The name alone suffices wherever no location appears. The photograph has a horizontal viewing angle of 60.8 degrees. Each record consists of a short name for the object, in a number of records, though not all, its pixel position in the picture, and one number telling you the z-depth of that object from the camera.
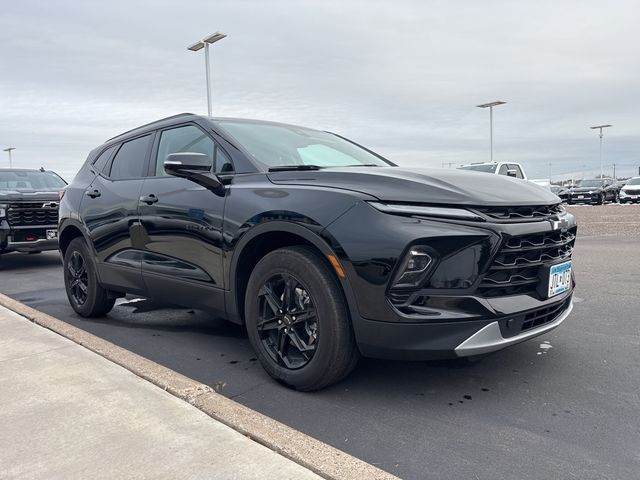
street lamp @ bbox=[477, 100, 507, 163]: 34.72
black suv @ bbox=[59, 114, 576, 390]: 2.72
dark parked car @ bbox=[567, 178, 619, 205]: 31.30
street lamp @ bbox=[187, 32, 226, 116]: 17.71
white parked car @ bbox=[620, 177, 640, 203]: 29.70
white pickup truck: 14.30
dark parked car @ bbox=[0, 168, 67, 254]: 8.41
